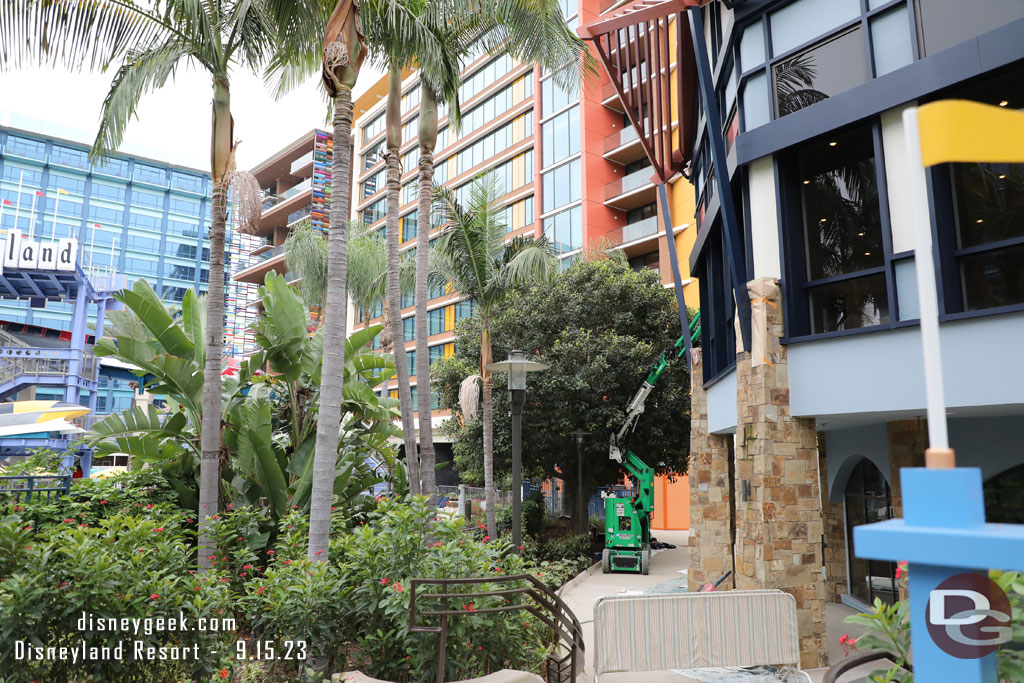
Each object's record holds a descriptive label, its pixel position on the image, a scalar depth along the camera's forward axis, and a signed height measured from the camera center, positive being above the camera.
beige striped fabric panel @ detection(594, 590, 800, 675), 7.46 -1.94
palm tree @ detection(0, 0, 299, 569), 8.98 +5.53
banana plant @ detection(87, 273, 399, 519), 11.12 +0.88
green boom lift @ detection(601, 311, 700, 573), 17.89 -1.39
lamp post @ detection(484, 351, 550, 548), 10.57 +0.89
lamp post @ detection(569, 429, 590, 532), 20.36 -1.53
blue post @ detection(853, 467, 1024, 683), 1.34 -0.18
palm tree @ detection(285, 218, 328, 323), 33.69 +9.73
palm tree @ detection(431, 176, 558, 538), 17.09 +5.04
